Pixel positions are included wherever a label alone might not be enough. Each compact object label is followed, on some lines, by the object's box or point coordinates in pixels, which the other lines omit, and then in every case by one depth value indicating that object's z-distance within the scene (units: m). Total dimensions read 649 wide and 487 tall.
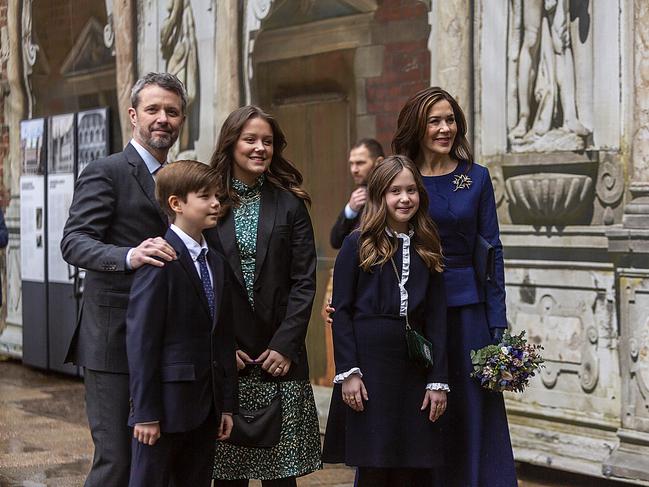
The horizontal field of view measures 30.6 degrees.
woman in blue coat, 4.53
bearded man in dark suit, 4.08
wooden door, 7.95
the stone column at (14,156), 11.28
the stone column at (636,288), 5.70
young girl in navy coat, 4.31
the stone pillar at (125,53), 9.57
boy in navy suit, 3.78
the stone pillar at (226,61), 8.47
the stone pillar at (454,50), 6.54
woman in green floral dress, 4.41
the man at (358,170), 6.33
